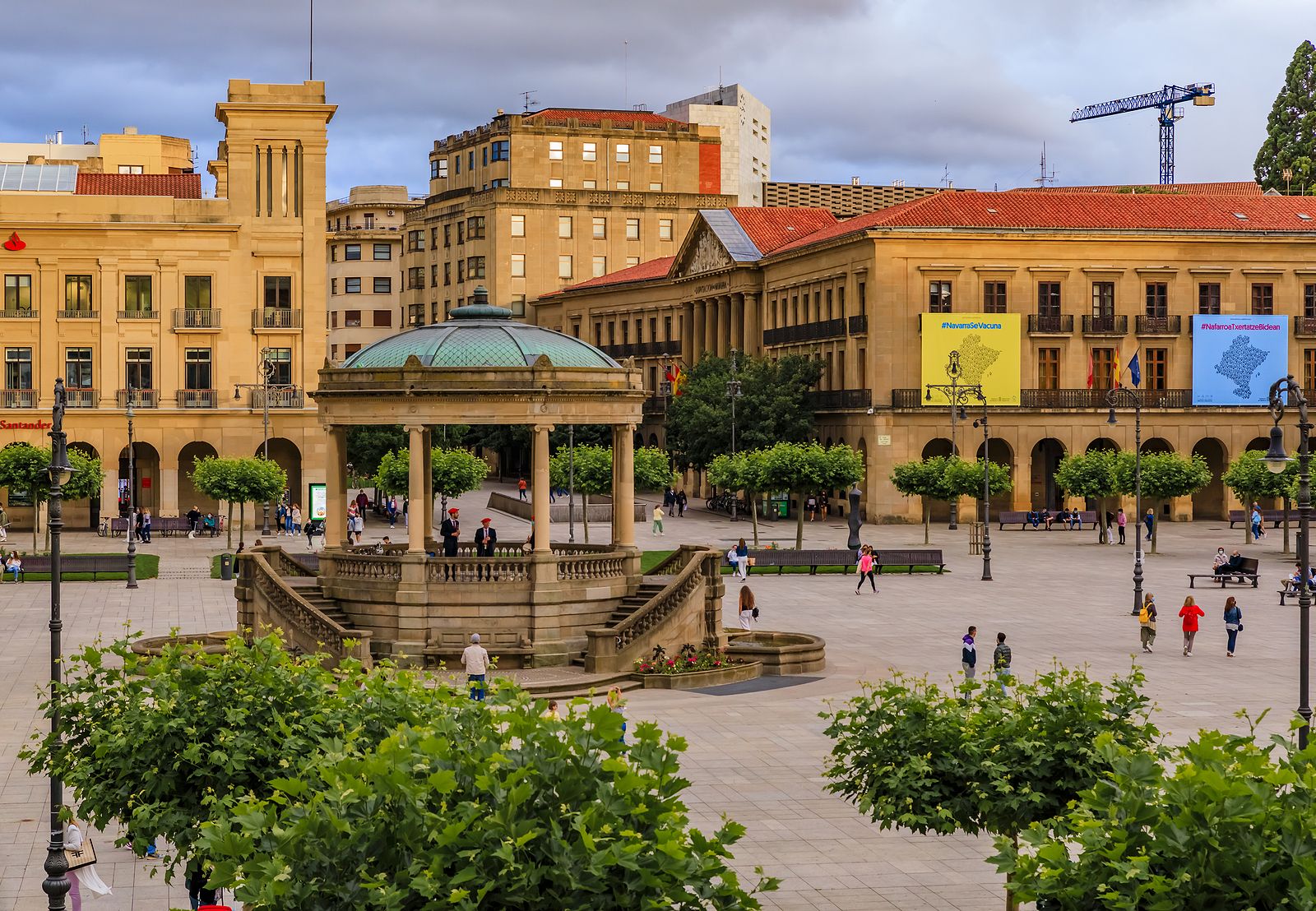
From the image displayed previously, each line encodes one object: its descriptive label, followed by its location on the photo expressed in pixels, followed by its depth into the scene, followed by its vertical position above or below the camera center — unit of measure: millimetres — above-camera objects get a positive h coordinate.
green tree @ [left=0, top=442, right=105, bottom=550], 62250 -304
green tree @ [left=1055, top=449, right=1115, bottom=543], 68938 -521
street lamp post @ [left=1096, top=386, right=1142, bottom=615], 45719 -1952
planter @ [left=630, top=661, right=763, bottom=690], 33688 -3991
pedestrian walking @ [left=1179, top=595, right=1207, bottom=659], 37656 -3215
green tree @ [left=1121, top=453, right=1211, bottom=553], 65500 -489
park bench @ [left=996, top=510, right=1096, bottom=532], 76938 -2320
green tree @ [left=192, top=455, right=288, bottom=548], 65125 -614
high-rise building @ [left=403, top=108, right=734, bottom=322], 128500 +18713
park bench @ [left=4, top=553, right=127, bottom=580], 54188 -2984
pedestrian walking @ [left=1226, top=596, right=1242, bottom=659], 37312 -3205
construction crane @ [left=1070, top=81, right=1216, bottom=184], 179125 +35782
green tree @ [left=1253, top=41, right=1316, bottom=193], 108562 +20413
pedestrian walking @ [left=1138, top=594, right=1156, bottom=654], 38031 -3266
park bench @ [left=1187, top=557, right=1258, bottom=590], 51781 -3204
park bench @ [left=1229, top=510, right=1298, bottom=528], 77375 -2298
